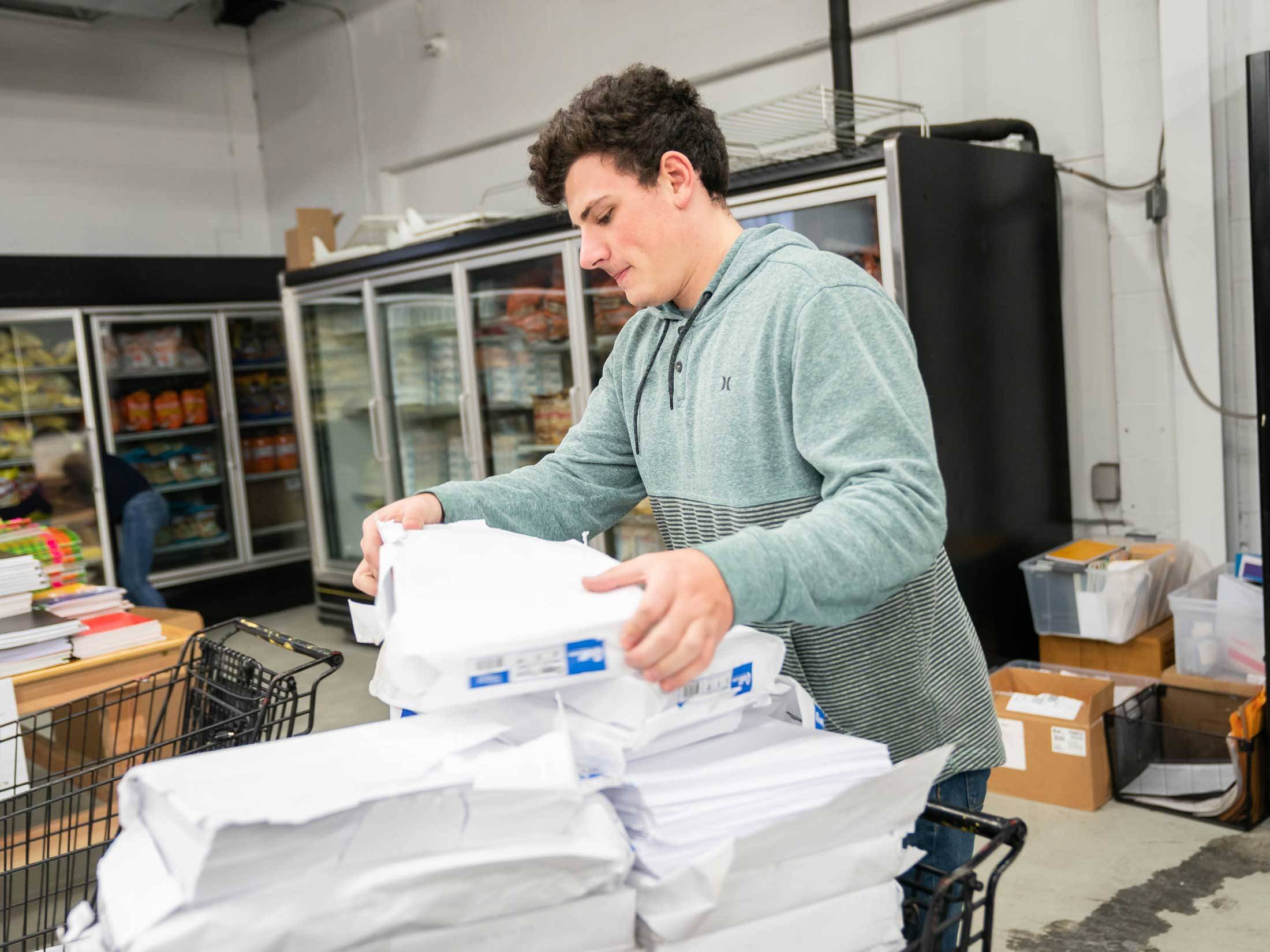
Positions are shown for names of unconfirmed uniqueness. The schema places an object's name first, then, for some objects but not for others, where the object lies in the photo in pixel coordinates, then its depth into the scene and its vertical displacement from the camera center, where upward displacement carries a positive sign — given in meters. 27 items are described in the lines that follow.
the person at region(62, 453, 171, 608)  5.77 -0.44
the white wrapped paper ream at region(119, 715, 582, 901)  0.77 -0.29
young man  1.03 -0.05
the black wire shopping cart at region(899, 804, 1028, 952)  0.93 -0.47
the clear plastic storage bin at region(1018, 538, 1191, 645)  3.32 -0.73
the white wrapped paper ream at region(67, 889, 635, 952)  0.81 -0.40
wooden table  2.70 -0.62
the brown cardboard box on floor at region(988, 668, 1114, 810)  3.09 -1.12
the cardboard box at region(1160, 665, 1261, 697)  3.08 -0.97
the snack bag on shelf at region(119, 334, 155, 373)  6.39 +0.46
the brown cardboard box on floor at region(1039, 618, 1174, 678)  3.40 -0.94
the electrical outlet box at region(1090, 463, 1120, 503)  3.83 -0.44
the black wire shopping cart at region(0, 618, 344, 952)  1.64 -0.59
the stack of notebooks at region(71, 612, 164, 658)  2.82 -0.53
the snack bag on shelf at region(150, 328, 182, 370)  6.50 +0.49
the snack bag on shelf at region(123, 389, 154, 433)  6.46 +0.12
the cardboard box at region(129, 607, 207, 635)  3.65 -0.65
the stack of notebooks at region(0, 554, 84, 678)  2.68 -0.47
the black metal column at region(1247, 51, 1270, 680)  2.72 +0.31
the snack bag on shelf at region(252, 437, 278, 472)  7.07 -0.21
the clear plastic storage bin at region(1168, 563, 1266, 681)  3.12 -0.84
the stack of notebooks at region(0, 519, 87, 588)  3.12 -0.31
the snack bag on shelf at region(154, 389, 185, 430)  6.56 +0.11
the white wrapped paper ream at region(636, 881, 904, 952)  0.88 -0.46
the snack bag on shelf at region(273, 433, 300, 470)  7.16 -0.20
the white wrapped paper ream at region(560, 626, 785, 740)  0.92 -0.26
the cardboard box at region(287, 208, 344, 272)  5.81 +0.99
